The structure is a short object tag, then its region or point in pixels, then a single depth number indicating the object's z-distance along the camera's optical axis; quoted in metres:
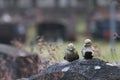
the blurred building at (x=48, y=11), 32.78
